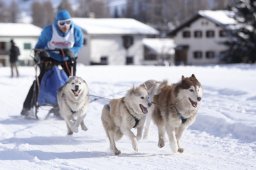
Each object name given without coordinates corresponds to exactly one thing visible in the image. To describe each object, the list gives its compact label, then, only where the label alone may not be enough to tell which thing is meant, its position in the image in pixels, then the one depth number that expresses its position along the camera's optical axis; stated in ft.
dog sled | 58.23
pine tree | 247.50
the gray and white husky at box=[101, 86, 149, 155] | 39.37
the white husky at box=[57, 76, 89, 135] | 49.24
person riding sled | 57.57
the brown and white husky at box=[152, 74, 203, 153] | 38.60
